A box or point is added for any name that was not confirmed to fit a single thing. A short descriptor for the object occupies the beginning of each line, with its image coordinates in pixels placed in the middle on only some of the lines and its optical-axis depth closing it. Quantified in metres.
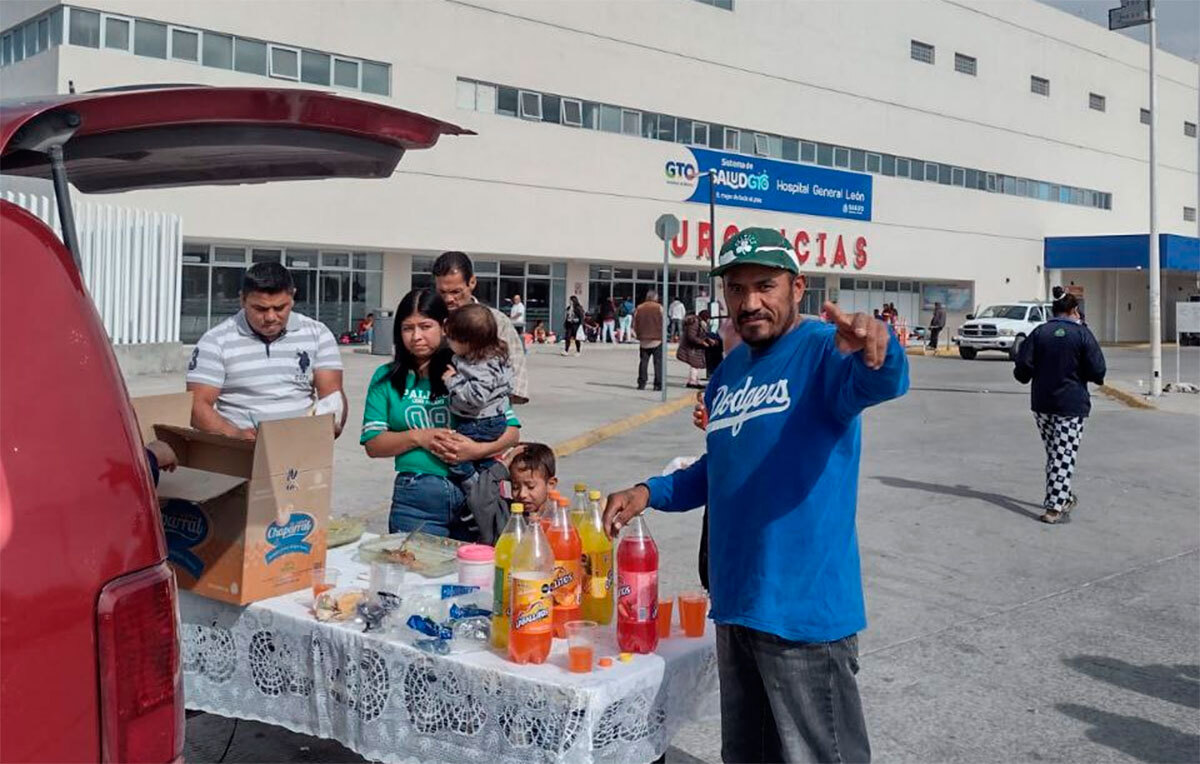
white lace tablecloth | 2.72
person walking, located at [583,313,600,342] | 34.25
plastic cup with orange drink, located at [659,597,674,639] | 3.17
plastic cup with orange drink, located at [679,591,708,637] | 3.18
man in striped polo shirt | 4.30
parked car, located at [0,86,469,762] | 1.57
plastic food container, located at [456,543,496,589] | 3.54
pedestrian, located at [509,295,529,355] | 27.65
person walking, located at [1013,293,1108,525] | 8.38
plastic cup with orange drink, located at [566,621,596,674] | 2.78
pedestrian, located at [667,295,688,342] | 33.75
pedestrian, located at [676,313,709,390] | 14.47
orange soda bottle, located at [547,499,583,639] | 3.06
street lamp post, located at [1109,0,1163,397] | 19.31
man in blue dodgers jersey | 2.63
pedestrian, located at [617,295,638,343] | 35.44
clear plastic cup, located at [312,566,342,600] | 3.46
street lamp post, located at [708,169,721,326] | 17.67
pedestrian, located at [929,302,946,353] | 36.53
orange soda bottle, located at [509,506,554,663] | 2.82
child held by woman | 4.26
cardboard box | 3.32
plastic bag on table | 3.00
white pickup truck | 31.83
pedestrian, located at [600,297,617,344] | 35.00
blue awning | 43.97
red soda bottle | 2.93
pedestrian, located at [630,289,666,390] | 18.66
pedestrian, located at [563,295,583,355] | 30.13
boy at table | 4.35
